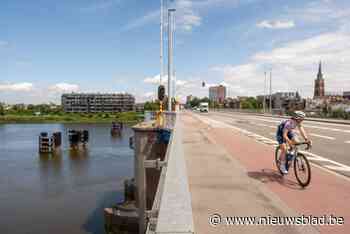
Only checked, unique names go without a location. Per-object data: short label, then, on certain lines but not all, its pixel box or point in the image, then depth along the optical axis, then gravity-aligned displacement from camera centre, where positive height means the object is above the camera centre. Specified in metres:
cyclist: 7.67 -0.64
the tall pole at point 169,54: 27.86 +4.41
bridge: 3.65 -1.68
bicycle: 7.12 -1.31
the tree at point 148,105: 154.69 +0.38
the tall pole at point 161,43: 26.98 +5.34
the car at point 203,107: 87.75 -0.19
